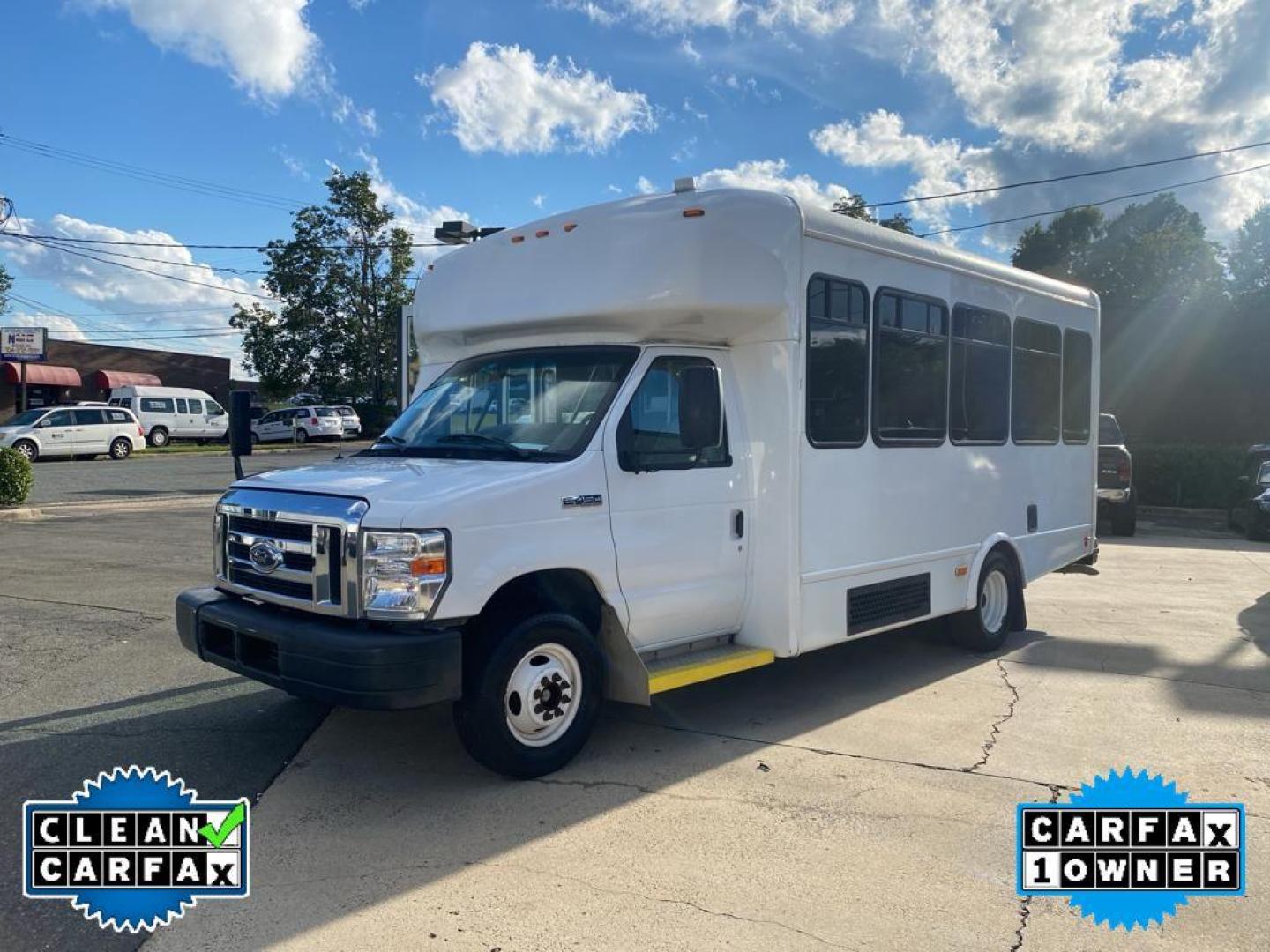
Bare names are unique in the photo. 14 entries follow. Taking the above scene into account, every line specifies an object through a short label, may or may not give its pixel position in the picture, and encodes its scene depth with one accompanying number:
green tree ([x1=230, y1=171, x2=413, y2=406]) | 43.09
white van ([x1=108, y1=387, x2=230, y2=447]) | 35.44
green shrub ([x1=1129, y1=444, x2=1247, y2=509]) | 20.98
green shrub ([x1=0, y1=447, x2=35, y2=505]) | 16.17
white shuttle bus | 4.41
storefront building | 43.41
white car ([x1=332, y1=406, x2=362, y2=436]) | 41.09
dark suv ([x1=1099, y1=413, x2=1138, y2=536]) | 14.48
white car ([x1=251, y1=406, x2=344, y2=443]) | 39.34
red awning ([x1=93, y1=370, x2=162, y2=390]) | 45.69
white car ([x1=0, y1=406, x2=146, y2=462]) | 28.27
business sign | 38.91
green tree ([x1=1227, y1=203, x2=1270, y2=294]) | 44.81
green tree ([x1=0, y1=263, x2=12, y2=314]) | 47.28
